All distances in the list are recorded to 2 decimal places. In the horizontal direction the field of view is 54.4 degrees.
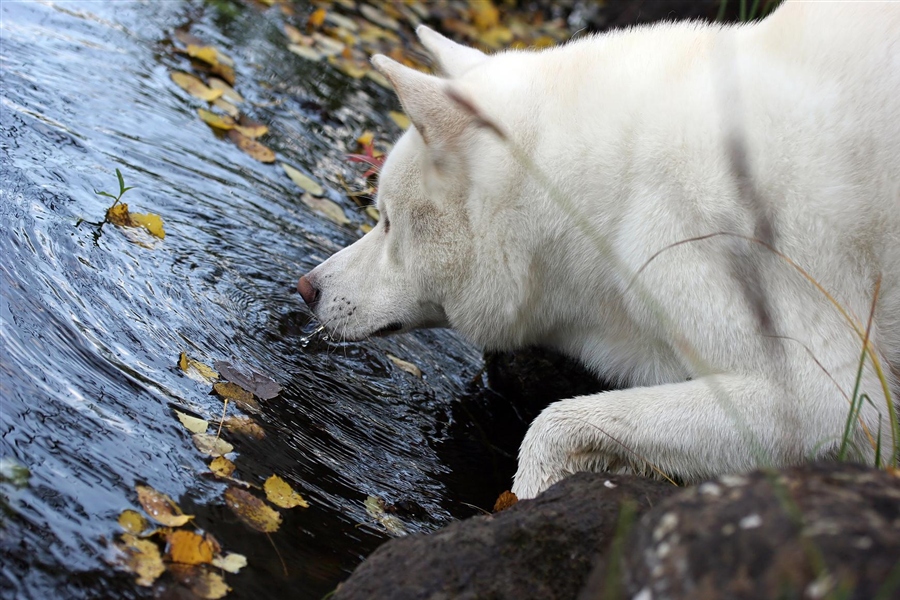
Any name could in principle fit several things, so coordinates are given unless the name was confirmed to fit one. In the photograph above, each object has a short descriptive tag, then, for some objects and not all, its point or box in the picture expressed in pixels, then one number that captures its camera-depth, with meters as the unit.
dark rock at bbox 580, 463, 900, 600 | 1.42
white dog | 2.82
